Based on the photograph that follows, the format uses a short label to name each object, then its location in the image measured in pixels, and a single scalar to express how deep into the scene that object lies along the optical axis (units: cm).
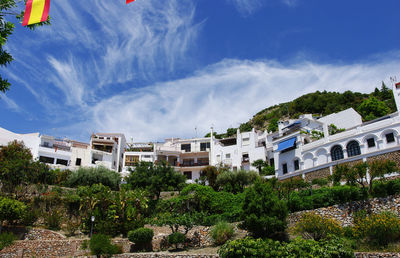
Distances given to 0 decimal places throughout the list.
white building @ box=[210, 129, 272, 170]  4691
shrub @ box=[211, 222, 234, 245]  2117
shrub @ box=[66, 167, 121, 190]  3782
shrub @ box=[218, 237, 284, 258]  1583
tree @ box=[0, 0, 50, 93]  1119
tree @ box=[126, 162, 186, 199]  3399
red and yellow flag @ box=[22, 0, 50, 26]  1090
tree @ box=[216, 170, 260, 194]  3459
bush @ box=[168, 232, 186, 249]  2189
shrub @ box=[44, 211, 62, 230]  2692
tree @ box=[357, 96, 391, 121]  5479
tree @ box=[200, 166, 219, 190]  3807
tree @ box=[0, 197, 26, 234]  2348
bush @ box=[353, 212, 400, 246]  1617
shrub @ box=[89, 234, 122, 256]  2075
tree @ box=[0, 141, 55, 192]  2891
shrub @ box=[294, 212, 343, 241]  1809
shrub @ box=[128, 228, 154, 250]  2253
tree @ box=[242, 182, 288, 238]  1834
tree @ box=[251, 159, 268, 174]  4419
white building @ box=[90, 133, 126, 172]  5014
